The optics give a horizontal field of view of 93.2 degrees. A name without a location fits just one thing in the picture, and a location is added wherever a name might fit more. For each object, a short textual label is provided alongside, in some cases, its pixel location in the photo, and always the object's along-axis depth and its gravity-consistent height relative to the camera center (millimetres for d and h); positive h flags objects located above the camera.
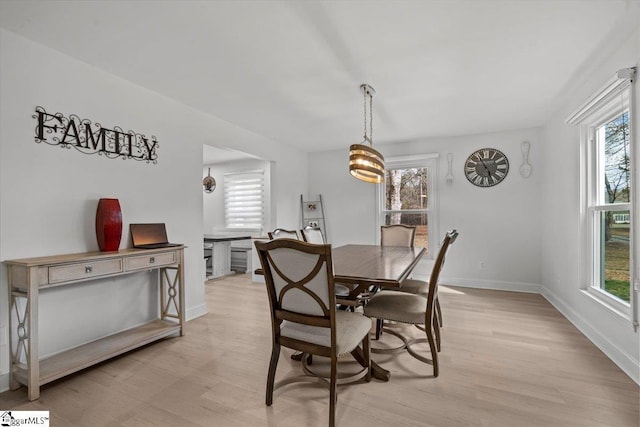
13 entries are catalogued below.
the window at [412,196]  4980 +294
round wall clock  4533 +703
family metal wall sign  2256 +638
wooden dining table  1922 -413
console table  1908 -662
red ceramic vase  2445 -98
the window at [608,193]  2291 +172
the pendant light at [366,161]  2650 +470
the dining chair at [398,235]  3936 -296
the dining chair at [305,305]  1594 -528
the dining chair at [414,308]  2105 -703
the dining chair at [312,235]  3363 -257
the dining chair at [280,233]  3259 -234
